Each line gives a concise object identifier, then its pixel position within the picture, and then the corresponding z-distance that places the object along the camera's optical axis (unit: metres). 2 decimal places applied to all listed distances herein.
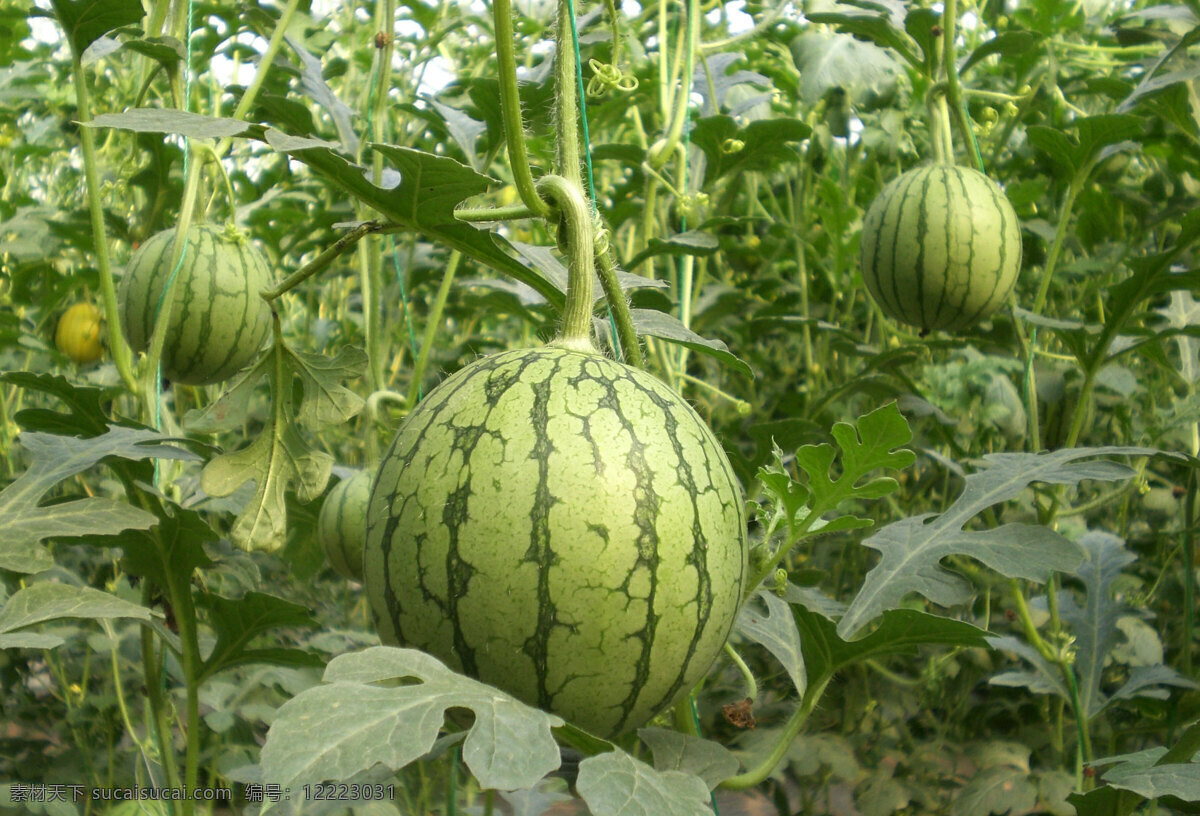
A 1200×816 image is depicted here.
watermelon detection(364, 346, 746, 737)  0.82
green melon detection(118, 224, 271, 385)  2.01
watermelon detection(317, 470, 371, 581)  1.81
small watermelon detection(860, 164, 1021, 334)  2.06
